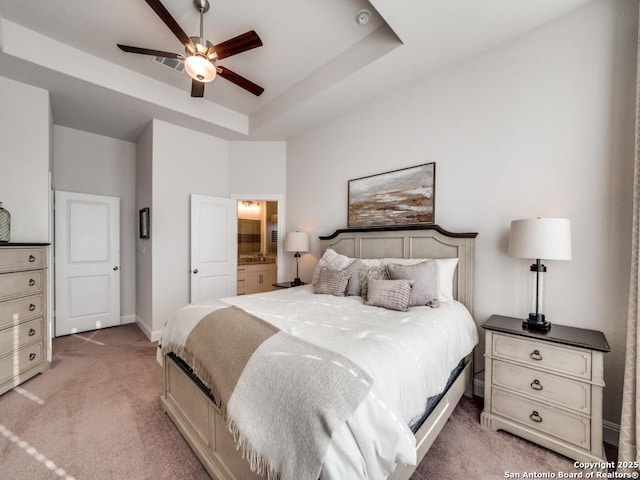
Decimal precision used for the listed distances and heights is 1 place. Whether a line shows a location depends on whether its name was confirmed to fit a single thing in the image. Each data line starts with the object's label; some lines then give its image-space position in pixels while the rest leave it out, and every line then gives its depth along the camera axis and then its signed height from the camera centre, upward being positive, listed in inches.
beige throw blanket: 37.9 -25.1
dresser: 93.0 -28.9
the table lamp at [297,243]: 151.5 -4.5
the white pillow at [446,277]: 93.9 -14.0
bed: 39.1 -25.8
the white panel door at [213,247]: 160.1 -7.8
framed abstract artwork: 110.9 +16.6
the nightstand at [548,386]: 64.1 -37.3
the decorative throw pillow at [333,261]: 117.2 -11.4
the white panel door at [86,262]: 152.6 -16.9
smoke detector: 89.8 +71.6
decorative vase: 97.9 +2.0
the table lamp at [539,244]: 72.3 -1.7
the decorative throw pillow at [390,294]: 83.4 -18.1
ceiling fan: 82.8 +56.8
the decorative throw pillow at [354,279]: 103.7 -16.4
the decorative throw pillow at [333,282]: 103.7 -17.9
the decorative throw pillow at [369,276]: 101.3 -14.8
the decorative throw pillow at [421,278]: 87.0 -13.6
